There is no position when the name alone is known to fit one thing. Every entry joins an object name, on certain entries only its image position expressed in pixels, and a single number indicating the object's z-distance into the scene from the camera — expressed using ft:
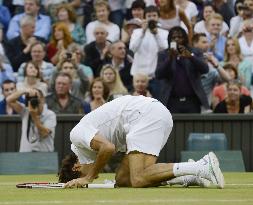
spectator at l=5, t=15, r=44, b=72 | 71.20
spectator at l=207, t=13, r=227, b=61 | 70.85
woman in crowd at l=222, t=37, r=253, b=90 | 67.62
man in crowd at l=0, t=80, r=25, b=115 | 65.10
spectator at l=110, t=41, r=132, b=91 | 68.85
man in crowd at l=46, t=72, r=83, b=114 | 64.90
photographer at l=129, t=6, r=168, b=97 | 67.05
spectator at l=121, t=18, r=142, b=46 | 70.79
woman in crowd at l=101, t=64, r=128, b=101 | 65.98
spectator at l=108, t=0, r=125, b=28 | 74.28
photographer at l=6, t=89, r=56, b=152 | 61.41
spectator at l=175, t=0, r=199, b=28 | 72.69
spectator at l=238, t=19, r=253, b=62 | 69.10
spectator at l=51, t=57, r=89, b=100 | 67.41
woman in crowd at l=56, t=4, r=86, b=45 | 73.04
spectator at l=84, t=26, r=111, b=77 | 70.33
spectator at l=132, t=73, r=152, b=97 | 65.16
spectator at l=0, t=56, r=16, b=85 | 68.33
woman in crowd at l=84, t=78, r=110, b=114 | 64.64
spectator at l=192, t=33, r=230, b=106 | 66.34
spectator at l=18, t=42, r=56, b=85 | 68.08
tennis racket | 43.34
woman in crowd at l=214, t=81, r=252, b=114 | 65.16
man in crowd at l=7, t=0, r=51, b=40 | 73.31
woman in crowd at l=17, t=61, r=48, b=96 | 65.87
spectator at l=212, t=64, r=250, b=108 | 65.98
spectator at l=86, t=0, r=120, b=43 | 71.92
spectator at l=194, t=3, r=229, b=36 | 72.02
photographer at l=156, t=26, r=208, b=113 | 62.90
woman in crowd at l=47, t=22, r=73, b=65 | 70.95
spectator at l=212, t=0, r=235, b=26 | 74.33
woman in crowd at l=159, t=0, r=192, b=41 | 69.51
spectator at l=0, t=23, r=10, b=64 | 69.56
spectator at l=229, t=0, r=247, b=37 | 71.97
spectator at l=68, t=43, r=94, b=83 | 68.64
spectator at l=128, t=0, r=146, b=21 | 71.41
